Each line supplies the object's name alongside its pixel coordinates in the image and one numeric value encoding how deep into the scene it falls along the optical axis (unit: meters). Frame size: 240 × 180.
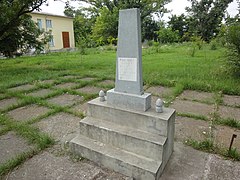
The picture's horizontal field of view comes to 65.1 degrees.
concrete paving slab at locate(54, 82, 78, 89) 4.81
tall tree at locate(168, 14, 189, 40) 23.47
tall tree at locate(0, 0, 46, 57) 6.69
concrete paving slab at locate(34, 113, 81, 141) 2.64
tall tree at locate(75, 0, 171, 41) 21.83
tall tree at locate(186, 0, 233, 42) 21.20
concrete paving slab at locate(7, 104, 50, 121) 3.13
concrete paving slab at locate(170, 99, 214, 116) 3.17
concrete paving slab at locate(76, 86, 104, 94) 4.35
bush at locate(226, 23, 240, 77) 4.78
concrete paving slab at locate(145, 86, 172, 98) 4.09
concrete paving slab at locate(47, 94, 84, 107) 3.71
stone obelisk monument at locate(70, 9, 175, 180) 1.84
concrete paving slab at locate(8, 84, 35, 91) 4.69
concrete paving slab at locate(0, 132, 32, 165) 2.17
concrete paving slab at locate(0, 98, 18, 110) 3.61
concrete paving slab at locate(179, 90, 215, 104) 3.72
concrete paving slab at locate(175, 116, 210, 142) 2.44
